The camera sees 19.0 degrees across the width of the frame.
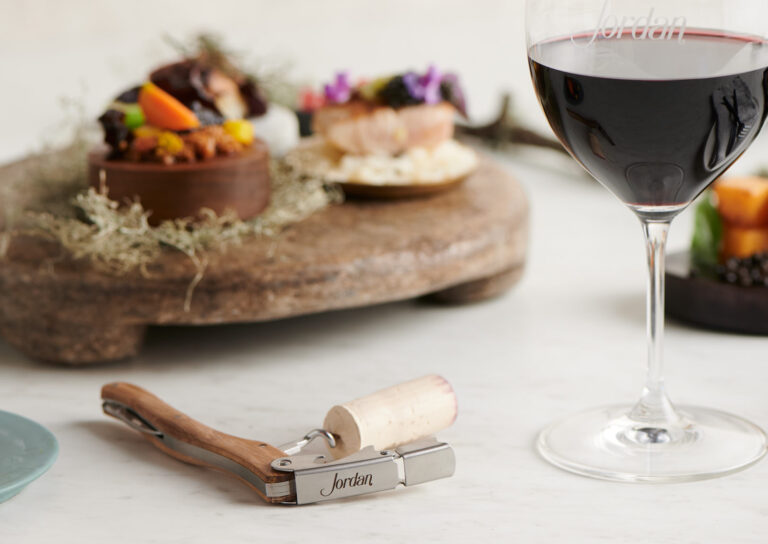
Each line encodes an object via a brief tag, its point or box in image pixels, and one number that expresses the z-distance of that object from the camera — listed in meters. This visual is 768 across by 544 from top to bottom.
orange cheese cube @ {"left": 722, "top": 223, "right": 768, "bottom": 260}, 1.14
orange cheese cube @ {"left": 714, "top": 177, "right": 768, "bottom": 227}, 1.14
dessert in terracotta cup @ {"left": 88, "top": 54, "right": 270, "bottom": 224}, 1.11
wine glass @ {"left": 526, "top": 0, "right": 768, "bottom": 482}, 0.90
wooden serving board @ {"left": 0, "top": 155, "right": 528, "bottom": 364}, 1.06
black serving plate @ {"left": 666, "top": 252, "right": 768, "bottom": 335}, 1.09
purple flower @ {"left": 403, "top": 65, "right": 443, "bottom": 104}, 1.22
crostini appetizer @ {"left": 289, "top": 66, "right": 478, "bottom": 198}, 1.21
